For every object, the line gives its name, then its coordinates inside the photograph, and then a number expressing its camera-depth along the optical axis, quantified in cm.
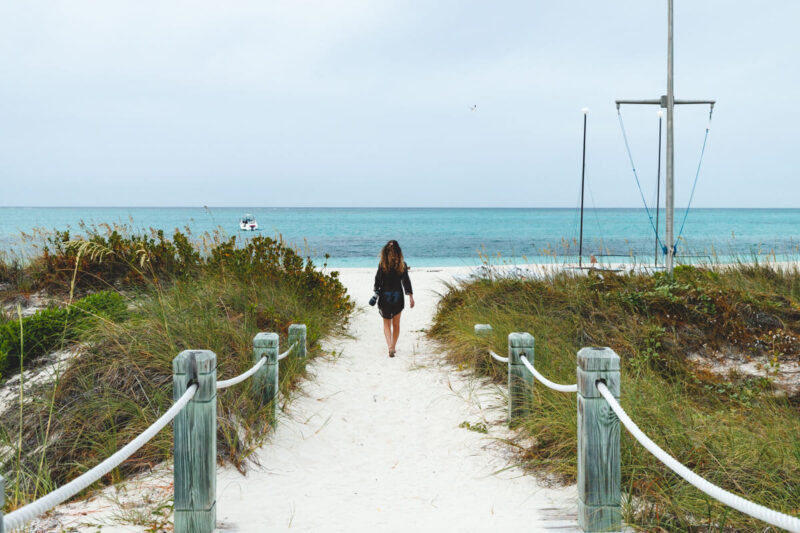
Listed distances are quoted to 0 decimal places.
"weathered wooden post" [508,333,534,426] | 517
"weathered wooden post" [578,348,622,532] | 312
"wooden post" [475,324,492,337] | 725
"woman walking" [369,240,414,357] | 873
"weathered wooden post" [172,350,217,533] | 312
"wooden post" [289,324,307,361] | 661
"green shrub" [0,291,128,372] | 649
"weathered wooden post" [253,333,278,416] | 523
